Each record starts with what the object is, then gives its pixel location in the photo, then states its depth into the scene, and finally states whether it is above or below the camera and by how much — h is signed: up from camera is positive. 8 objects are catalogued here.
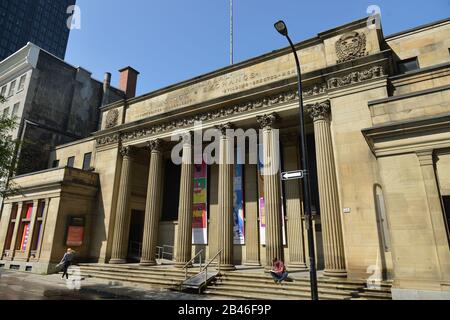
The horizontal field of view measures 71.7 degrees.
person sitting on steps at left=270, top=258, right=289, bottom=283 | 14.15 -1.00
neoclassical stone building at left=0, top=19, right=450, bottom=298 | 11.22 +4.15
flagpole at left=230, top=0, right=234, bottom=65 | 27.40 +17.99
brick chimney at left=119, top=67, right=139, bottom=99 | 35.16 +18.66
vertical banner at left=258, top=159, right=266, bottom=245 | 20.81 +2.97
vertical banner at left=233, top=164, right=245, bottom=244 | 22.16 +3.01
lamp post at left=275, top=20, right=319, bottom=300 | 9.12 +1.45
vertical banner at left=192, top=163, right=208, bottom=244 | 23.53 +3.04
